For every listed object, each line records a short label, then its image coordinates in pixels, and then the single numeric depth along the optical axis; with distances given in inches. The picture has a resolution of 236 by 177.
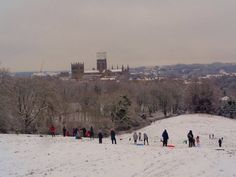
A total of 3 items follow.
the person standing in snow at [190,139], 1256.8
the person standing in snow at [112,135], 1233.0
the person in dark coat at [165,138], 1202.3
